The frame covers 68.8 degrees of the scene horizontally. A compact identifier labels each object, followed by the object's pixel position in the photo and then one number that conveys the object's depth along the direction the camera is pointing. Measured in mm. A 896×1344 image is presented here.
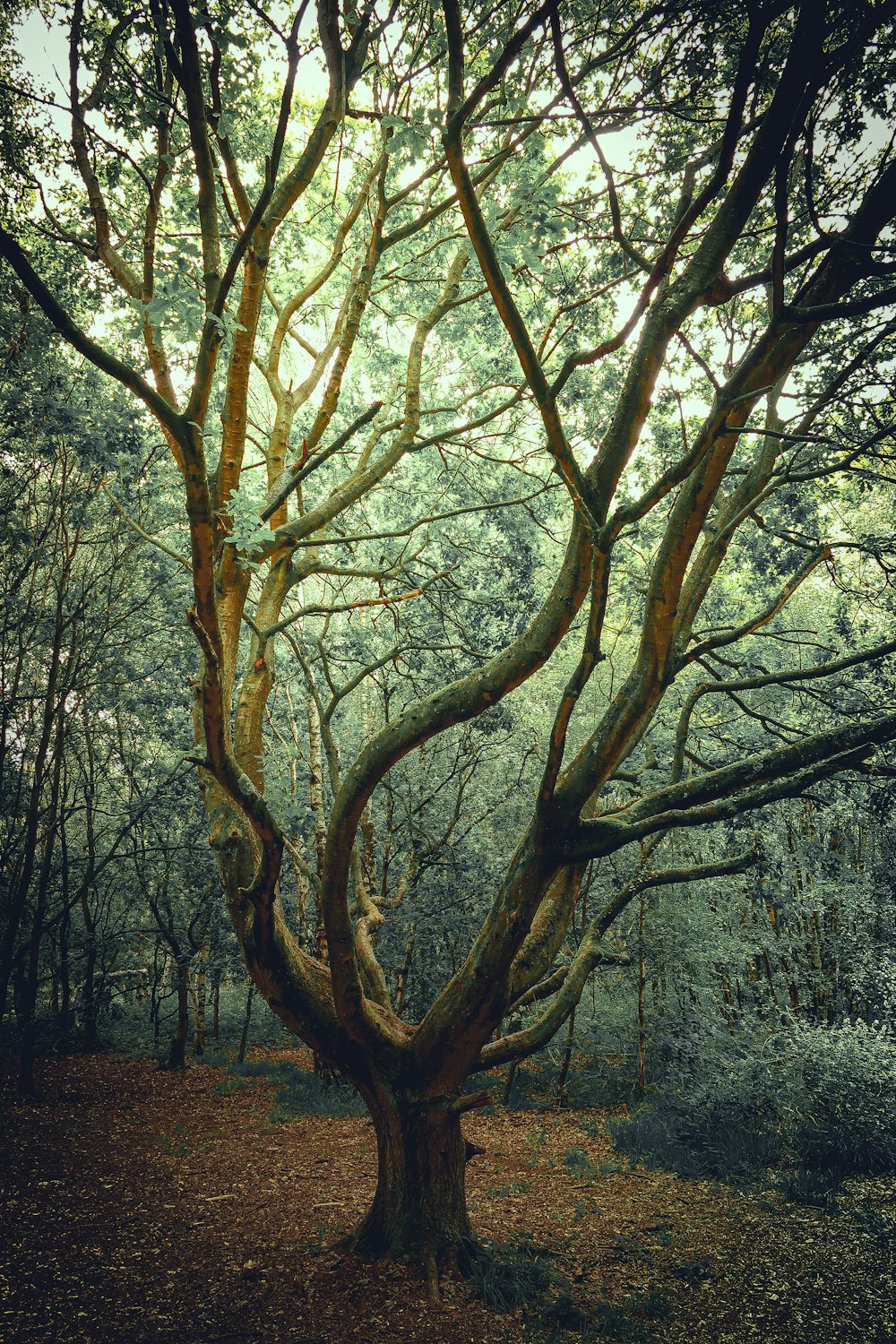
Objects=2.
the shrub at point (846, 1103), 6262
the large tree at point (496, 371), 2582
